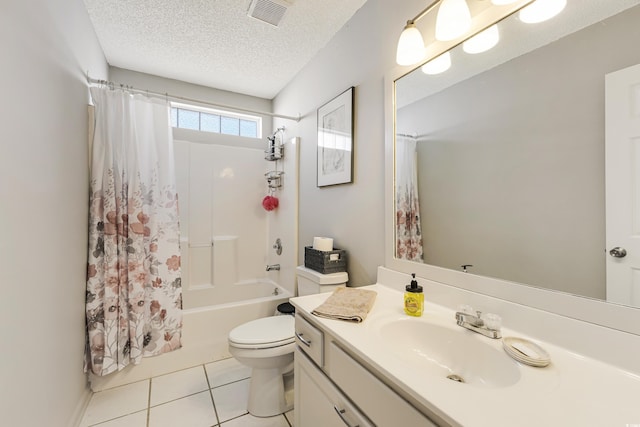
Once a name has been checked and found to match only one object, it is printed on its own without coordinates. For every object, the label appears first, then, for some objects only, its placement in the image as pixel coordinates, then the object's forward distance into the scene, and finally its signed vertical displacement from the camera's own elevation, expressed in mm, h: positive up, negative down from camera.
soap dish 670 -380
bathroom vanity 527 -402
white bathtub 1796 -976
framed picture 1719 +506
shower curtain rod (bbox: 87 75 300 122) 1683 +845
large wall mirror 735 +205
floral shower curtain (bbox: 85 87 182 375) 1629 -157
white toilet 1487 -812
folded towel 977 -378
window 2832 +1044
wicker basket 1666 -315
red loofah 2756 +99
